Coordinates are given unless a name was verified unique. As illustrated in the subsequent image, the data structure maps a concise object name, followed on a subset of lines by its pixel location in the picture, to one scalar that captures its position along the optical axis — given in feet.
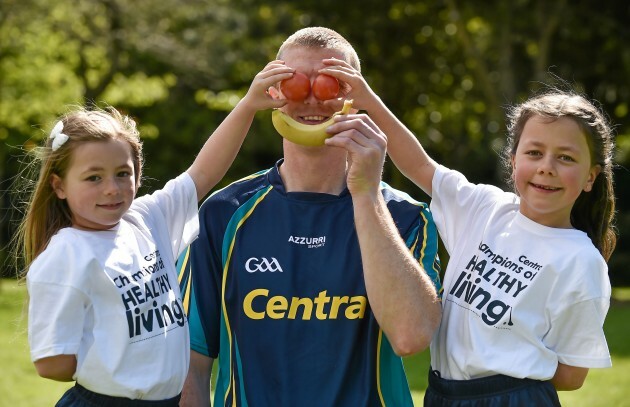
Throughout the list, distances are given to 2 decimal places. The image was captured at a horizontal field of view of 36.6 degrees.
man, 11.81
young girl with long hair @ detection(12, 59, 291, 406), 11.75
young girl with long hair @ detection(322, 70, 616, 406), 12.77
